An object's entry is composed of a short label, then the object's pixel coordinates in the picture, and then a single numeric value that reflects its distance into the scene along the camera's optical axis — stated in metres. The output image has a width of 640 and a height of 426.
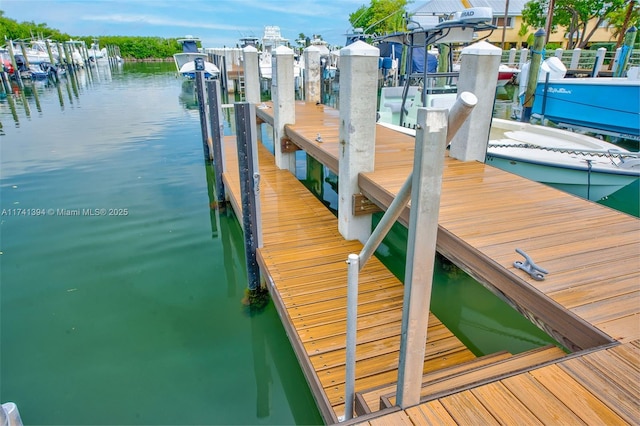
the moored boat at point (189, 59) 27.78
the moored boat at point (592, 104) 10.12
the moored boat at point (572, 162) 6.93
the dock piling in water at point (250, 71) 9.75
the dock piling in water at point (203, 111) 9.87
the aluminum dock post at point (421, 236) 1.26
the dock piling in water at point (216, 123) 7.37
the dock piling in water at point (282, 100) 7.84
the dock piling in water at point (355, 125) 4.60
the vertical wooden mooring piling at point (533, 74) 11.75
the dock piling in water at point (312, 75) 10.14
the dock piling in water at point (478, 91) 5.09
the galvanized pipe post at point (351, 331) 1.85
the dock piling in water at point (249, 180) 4.26
